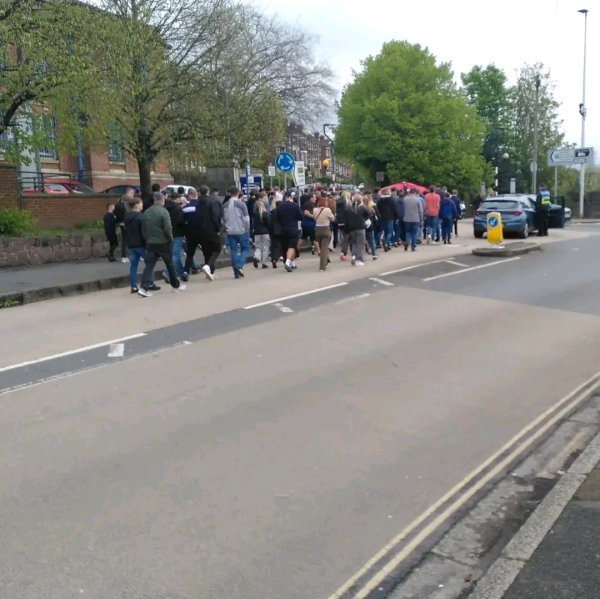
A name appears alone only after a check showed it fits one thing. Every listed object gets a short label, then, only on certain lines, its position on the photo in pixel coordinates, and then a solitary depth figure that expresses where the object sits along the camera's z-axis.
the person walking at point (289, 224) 15.75
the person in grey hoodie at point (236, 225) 15.03
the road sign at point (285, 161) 21.05
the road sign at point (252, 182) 29.75
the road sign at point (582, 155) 42.53
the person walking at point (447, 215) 22.48
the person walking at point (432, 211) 21.36
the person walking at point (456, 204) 23.29
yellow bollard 20.47
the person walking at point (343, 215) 16.44
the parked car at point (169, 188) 28.79
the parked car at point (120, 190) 24.89
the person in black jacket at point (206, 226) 14.81
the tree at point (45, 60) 16.05
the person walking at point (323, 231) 15.84
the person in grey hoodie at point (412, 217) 19.95
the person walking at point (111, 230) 17.27
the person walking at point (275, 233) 15.94
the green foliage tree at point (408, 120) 48.94
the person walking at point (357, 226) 16.36
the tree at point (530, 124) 61.22
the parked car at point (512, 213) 24.12
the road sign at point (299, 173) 22.66
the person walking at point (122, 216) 17.25
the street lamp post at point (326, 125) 45.99
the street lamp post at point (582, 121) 44.53
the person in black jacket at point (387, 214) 19.83
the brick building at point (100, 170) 37.34
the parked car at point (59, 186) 22.22
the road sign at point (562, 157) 43.88
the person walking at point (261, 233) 16.19
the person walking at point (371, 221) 17.30
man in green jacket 12.81
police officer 25.27
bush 17.02
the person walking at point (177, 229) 14.45
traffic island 18.94
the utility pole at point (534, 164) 46.35
